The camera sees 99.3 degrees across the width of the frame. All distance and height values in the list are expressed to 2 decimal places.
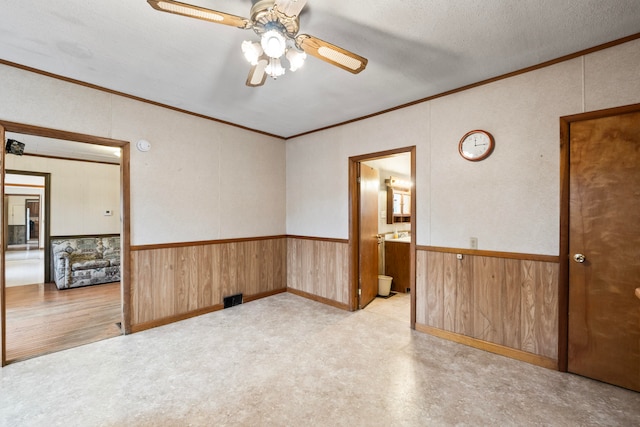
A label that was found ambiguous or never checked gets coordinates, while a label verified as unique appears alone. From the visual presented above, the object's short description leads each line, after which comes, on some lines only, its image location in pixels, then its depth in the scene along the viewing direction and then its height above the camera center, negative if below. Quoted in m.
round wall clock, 2.64 +0.65
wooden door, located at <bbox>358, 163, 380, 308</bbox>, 3.87 -0.36
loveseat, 4.76 -0.91
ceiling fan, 1.37 +1.00
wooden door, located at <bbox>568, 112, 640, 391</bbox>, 2.02 -0.31
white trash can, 4.39 -1.21
